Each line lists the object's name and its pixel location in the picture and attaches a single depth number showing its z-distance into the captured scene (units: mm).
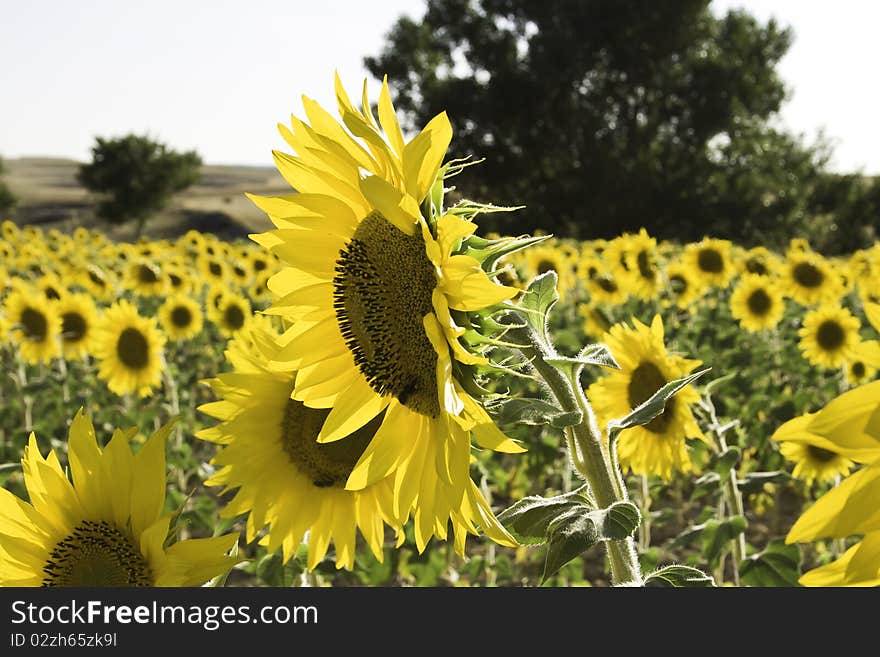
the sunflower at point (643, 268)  7641
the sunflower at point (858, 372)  5359
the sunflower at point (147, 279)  8594
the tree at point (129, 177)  51156
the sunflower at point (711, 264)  7680
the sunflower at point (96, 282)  8117
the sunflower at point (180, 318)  7391
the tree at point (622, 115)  31516
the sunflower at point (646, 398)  2980
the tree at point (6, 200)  45094
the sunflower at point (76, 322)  6352
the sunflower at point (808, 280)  7293
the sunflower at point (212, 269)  10044
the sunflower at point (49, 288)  7139
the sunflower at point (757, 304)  6930
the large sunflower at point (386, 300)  1192
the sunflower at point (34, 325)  6348
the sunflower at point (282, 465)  2133
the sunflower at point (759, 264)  8055
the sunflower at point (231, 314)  7254
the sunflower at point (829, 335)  5801
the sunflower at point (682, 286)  7594
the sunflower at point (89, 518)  1442
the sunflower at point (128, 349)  5727
